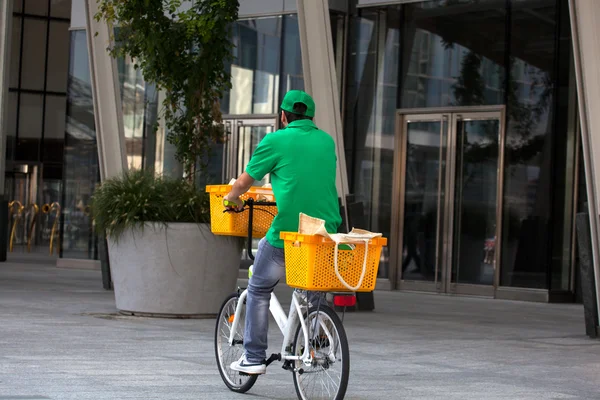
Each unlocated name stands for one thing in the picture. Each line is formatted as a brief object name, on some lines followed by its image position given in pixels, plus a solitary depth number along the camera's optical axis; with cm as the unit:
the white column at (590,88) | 1030
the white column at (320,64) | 1316
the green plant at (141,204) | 1130
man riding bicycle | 628
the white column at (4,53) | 2003
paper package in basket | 578
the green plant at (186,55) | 1228
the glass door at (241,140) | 2038
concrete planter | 1129
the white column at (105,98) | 1520
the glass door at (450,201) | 1730
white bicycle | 579
